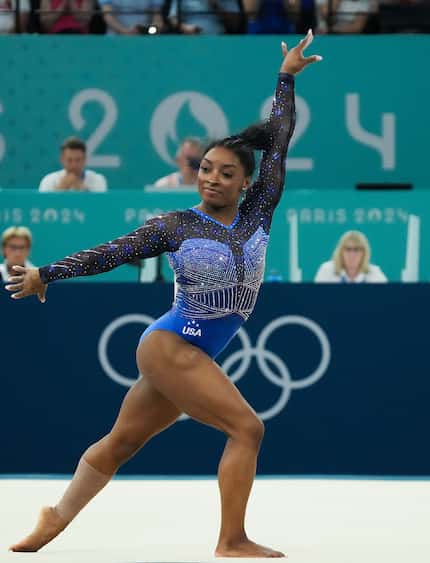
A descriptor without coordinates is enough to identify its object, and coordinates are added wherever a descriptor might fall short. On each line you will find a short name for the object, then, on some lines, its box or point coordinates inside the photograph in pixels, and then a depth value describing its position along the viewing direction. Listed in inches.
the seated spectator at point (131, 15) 780.6
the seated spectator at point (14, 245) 639.1
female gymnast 331.0
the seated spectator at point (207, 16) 785.6
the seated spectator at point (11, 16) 778.2
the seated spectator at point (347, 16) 778.8
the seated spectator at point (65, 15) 781.3
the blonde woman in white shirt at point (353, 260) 650.8
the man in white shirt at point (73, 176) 706.8
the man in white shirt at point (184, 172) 698.2
